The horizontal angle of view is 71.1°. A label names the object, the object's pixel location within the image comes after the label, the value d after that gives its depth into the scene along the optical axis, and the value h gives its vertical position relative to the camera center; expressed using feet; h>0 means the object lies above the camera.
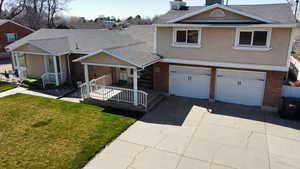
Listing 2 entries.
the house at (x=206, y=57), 35.37 -3.72
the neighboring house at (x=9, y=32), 94.88 +1.98
